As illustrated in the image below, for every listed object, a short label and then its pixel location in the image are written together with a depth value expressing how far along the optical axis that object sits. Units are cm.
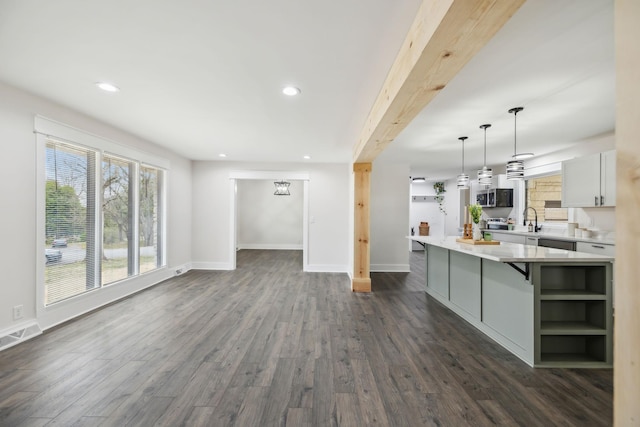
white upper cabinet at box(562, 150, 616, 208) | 355
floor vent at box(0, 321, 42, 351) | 246
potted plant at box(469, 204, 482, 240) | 343
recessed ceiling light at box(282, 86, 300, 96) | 248
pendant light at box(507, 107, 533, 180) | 308
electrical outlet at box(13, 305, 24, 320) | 258
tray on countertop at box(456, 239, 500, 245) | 334
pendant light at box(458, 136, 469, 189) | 404
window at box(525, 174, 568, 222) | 517
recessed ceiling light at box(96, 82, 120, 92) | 245
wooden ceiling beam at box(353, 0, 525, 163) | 113
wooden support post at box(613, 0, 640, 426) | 59
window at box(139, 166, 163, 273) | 453
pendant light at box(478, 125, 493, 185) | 352
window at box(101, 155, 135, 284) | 372
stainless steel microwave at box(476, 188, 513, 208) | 585
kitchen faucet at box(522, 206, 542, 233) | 516
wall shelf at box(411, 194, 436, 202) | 927
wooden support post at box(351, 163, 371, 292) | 455
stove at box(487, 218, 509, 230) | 572
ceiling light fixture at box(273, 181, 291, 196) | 791
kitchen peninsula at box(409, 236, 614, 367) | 227
